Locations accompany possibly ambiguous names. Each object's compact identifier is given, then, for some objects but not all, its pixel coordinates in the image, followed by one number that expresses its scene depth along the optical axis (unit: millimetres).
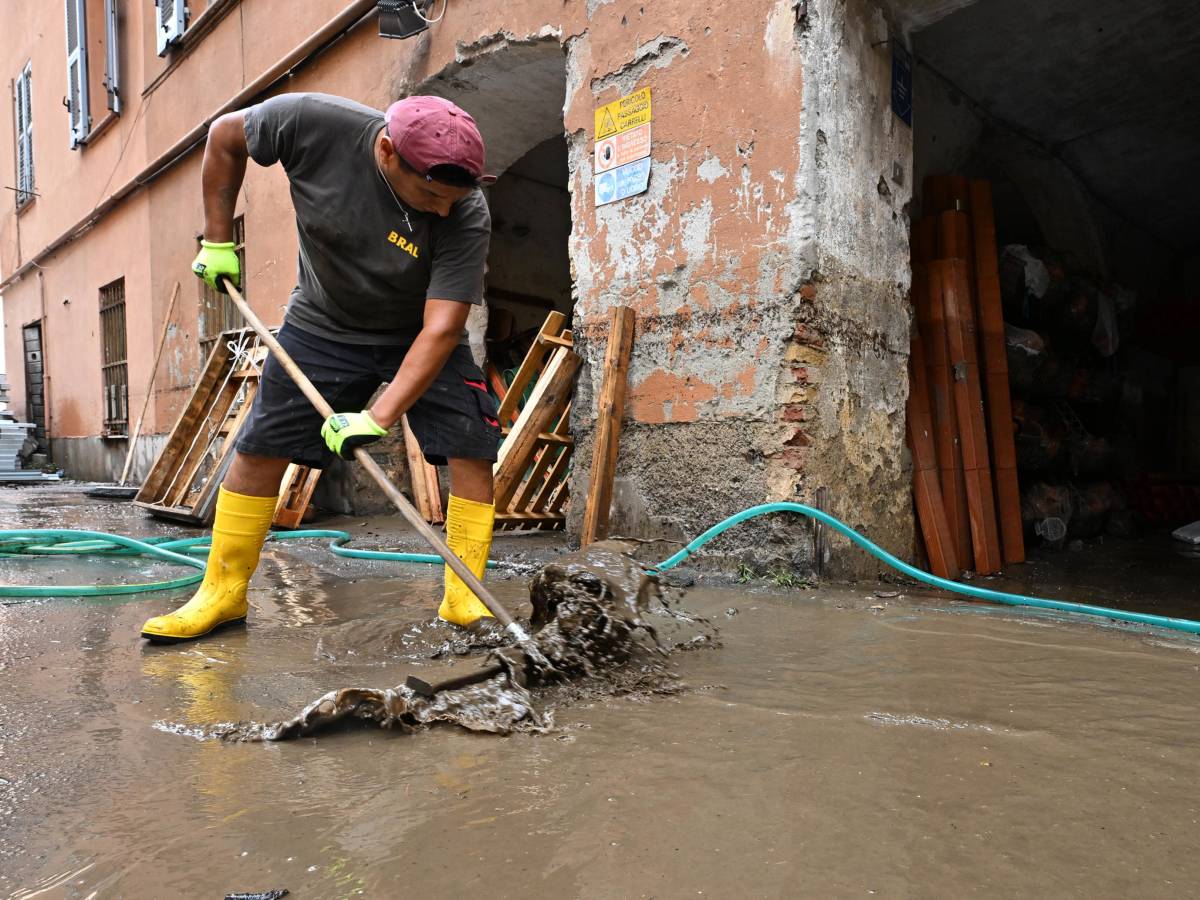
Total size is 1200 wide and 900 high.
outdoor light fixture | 4914
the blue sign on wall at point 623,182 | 3571
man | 2146
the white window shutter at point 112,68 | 9281
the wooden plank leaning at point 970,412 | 4000
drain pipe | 5516
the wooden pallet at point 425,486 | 4984
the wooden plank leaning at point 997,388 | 4191
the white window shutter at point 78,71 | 9820
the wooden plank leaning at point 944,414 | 3990
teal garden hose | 2537
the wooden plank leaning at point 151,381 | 8055
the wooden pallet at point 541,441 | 4102
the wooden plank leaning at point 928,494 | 3684
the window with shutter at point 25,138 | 12375
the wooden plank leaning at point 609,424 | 3545
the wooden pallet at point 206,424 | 5629
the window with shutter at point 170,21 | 7727
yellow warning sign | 3588
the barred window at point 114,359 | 9836
